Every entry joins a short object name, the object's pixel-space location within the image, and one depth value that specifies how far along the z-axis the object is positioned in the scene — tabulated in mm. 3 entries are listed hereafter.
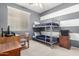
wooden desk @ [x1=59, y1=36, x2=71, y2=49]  1469
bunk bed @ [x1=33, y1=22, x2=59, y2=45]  1556
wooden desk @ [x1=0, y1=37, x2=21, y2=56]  701
